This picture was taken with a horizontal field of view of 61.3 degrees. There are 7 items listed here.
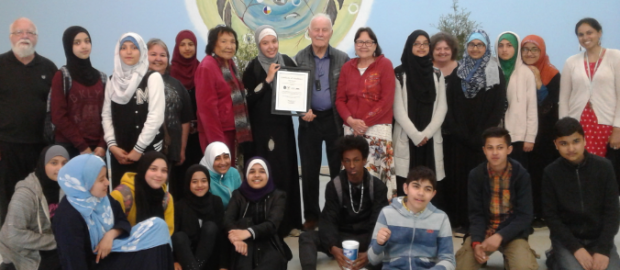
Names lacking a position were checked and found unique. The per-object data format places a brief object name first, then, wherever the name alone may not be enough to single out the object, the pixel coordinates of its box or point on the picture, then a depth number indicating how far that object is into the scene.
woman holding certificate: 3.99
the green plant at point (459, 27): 5.52
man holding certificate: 4.05
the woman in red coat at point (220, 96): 3.81
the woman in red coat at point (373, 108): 3.87
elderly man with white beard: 3.60
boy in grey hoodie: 2.96
